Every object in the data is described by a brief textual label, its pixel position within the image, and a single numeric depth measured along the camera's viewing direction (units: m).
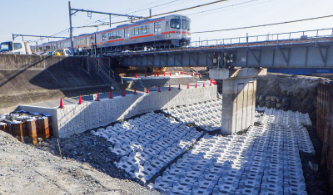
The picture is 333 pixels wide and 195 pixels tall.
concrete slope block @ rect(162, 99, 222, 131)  18.25
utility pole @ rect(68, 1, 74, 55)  20.49
